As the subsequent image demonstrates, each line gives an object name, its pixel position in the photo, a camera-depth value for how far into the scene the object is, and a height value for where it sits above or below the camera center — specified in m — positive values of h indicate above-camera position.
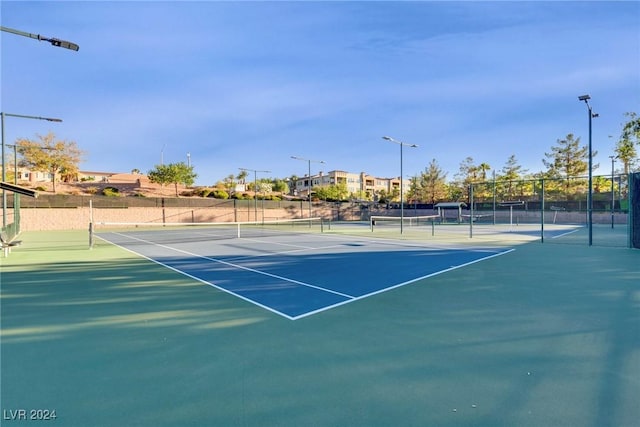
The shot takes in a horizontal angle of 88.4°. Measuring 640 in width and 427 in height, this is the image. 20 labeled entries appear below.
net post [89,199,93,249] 14.15 -1.15
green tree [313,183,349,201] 65.06 +2.62
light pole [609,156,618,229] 31.96 +4.27
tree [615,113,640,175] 17.97 +3.83
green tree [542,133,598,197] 46.44 +6.38
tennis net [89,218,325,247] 19.34 -1.92
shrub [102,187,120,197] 41.81 +2.08
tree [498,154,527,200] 51.92 +5.23
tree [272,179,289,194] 70.94 +4.17
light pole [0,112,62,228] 15.12 +4.21
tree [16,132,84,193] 39.62 +6.39
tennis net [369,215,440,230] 42.44 -2.13
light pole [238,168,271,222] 40.60 -0.20
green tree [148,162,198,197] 48.88 +5.08
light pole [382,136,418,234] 20.59 +4.08
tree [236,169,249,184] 69.45 +6.67
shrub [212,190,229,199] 50.13 +1.83
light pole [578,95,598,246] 13.43 +1.54
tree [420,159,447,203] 61.44 +3.75
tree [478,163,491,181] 56.84 +6.18
